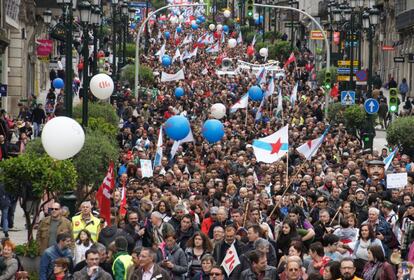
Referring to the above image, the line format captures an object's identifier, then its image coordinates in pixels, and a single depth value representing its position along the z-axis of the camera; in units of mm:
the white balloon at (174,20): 141750
